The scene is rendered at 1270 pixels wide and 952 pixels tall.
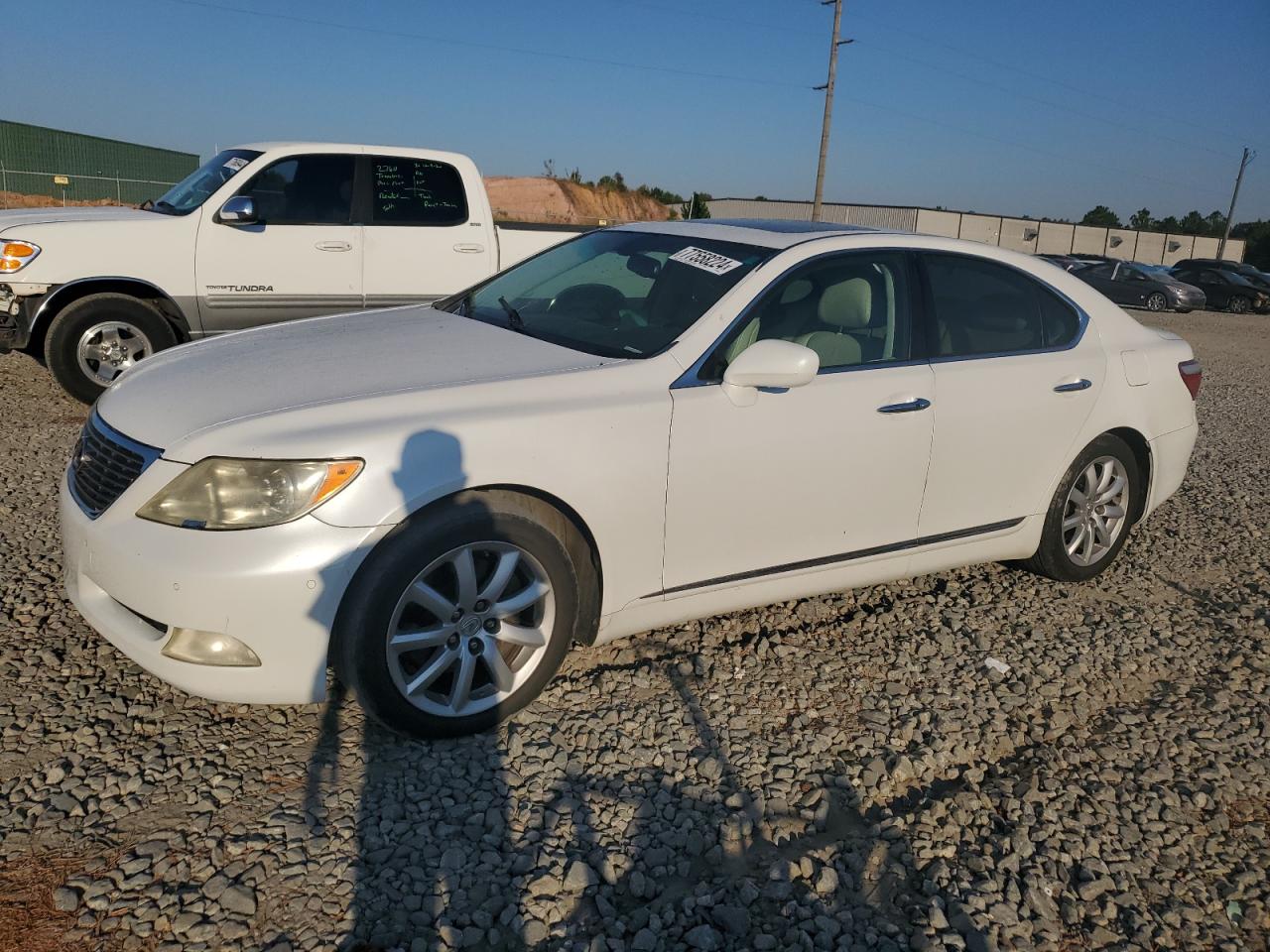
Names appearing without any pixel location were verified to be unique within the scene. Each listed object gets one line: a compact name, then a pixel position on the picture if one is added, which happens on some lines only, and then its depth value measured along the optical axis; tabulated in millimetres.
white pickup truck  6879
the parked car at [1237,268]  29458
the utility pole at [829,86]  31406
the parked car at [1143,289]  26469
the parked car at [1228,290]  28859
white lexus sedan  2801
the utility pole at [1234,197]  59347
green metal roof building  31297
